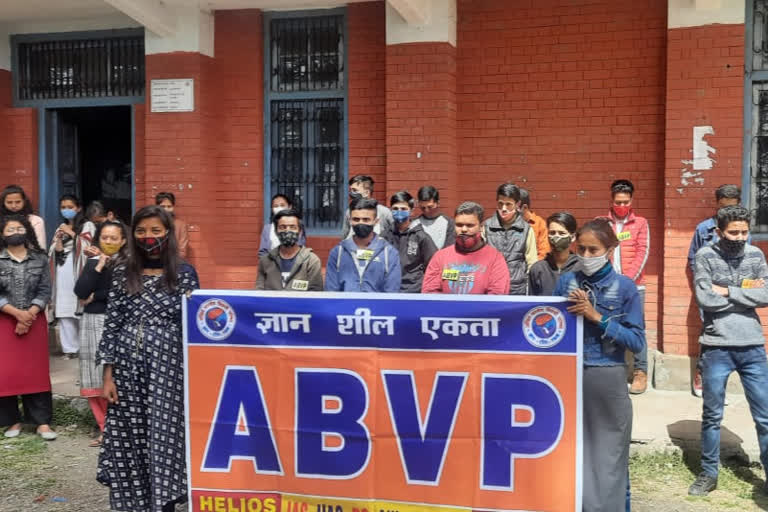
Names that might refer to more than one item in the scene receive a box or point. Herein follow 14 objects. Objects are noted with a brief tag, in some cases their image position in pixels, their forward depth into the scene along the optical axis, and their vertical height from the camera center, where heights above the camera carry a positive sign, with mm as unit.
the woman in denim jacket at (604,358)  3725 -737
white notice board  8000 +1120
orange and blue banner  3736 -968
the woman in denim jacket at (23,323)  5996 -909
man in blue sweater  5414 -390
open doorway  9391 +636
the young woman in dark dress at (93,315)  5464 -796
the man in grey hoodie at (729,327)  4773 -746
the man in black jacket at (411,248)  6145 -334
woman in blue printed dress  4086 -875
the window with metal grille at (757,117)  6914 +780
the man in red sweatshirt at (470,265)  4742 -363
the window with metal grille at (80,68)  8750 +1541
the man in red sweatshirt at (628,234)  6801 -247
